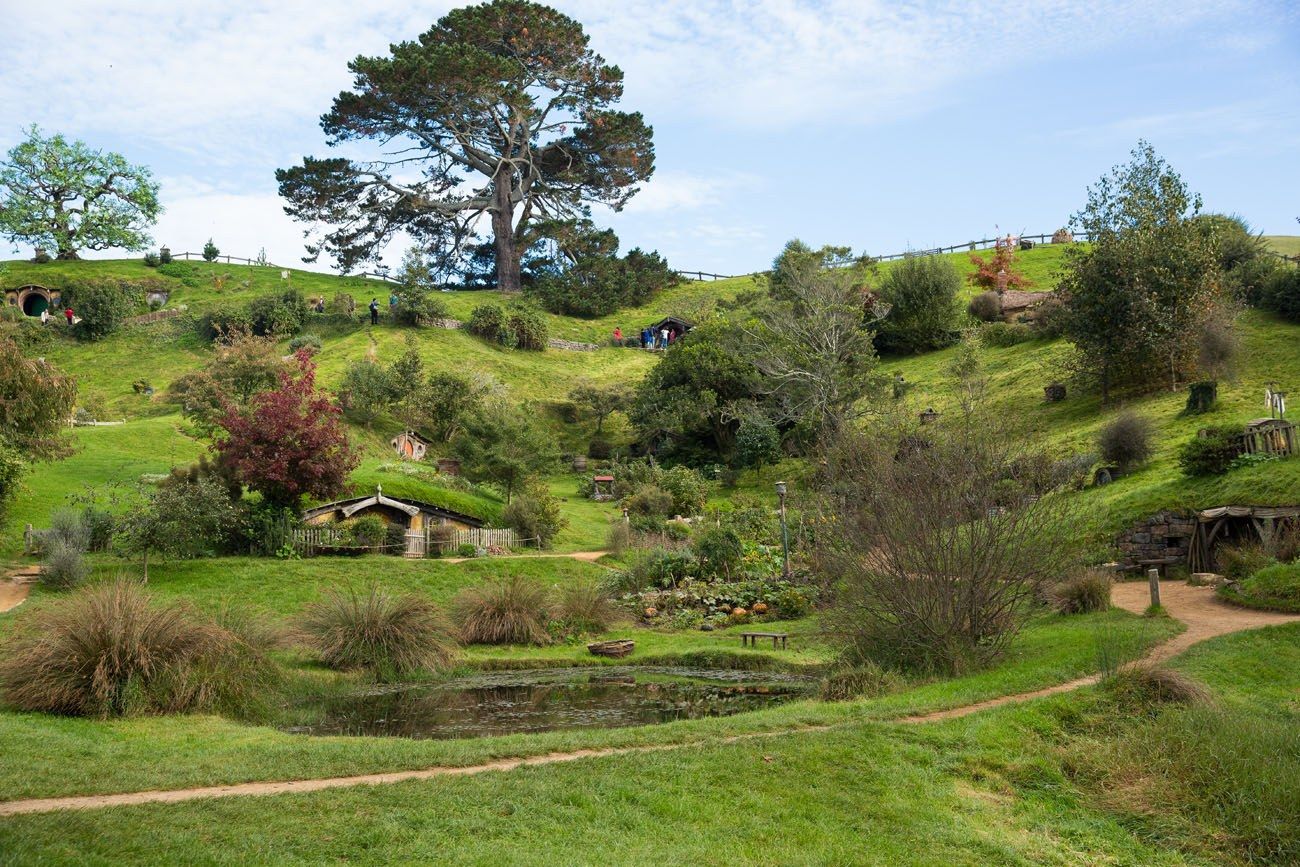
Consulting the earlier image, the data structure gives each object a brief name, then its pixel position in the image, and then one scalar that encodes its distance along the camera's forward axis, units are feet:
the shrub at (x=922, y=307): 207.00
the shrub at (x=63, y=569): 87.20
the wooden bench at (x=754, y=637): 76.64
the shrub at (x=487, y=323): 228.22
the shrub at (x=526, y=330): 230.07
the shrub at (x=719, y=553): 102.27
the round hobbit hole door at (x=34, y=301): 229.86
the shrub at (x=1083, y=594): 68.23
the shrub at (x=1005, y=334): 188.55
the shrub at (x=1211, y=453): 83.92
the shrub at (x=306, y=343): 200.39
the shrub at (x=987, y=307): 206.28
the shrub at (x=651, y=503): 136.15
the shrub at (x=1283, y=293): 149.66
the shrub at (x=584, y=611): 83.93
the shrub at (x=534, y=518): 123.65
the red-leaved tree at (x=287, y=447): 104.32
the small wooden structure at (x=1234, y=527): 72.74
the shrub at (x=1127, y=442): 100.17
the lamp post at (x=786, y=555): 97.18
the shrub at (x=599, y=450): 185.47
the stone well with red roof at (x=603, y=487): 159.74
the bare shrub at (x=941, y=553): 51.16
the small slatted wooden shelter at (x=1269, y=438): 82.89
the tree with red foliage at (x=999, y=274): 236.84
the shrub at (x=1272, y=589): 63.00
